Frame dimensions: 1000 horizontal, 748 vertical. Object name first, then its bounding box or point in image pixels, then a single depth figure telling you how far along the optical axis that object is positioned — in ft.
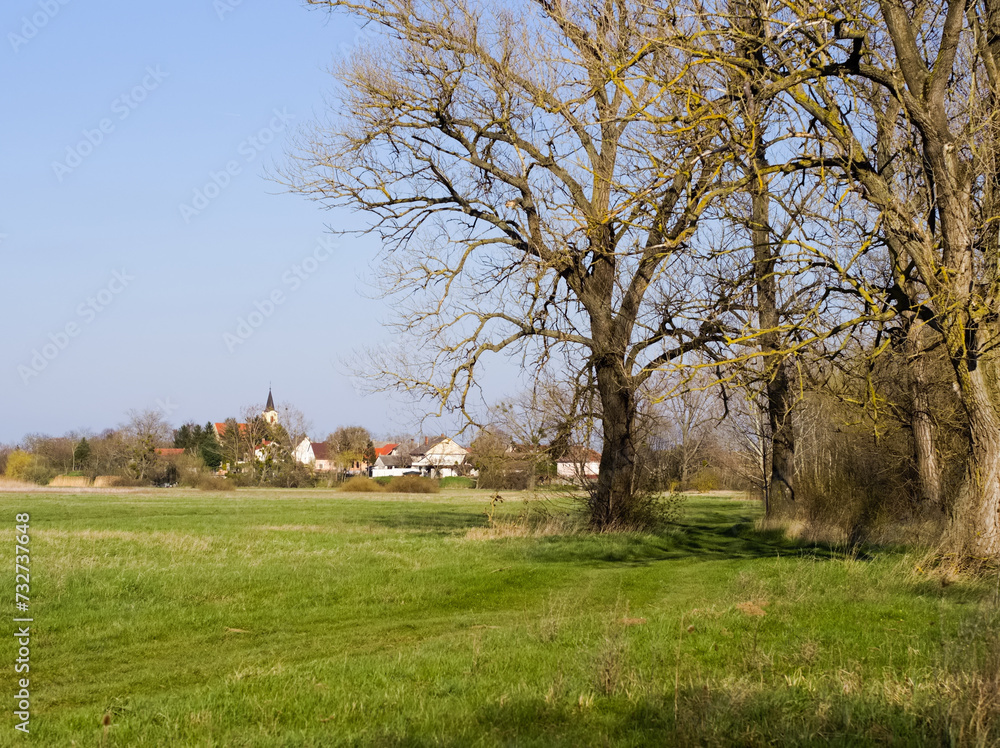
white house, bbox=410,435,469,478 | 386.07
